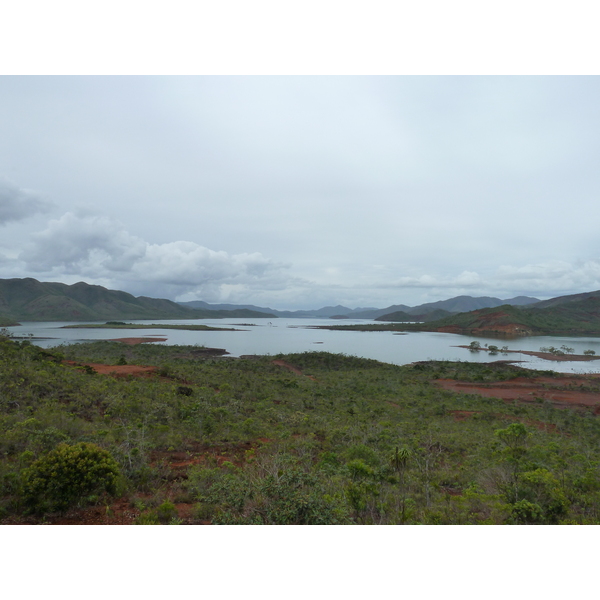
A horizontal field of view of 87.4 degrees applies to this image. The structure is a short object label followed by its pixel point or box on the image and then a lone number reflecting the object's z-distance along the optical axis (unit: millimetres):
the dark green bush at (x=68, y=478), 5160
